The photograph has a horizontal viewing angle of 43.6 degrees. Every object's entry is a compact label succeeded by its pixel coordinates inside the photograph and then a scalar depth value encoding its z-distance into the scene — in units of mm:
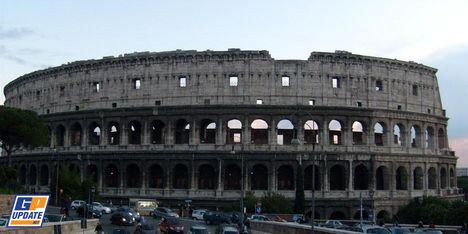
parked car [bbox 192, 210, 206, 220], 54694
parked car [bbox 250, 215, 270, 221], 49100
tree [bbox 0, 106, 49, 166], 68875
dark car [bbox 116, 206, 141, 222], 48150
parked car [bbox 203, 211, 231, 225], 49353
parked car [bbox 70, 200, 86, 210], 58638
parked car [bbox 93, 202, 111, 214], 55531
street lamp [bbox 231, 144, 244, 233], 35981
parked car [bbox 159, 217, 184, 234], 37375
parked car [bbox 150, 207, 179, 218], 53334
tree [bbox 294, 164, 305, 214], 58375
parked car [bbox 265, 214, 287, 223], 50281
